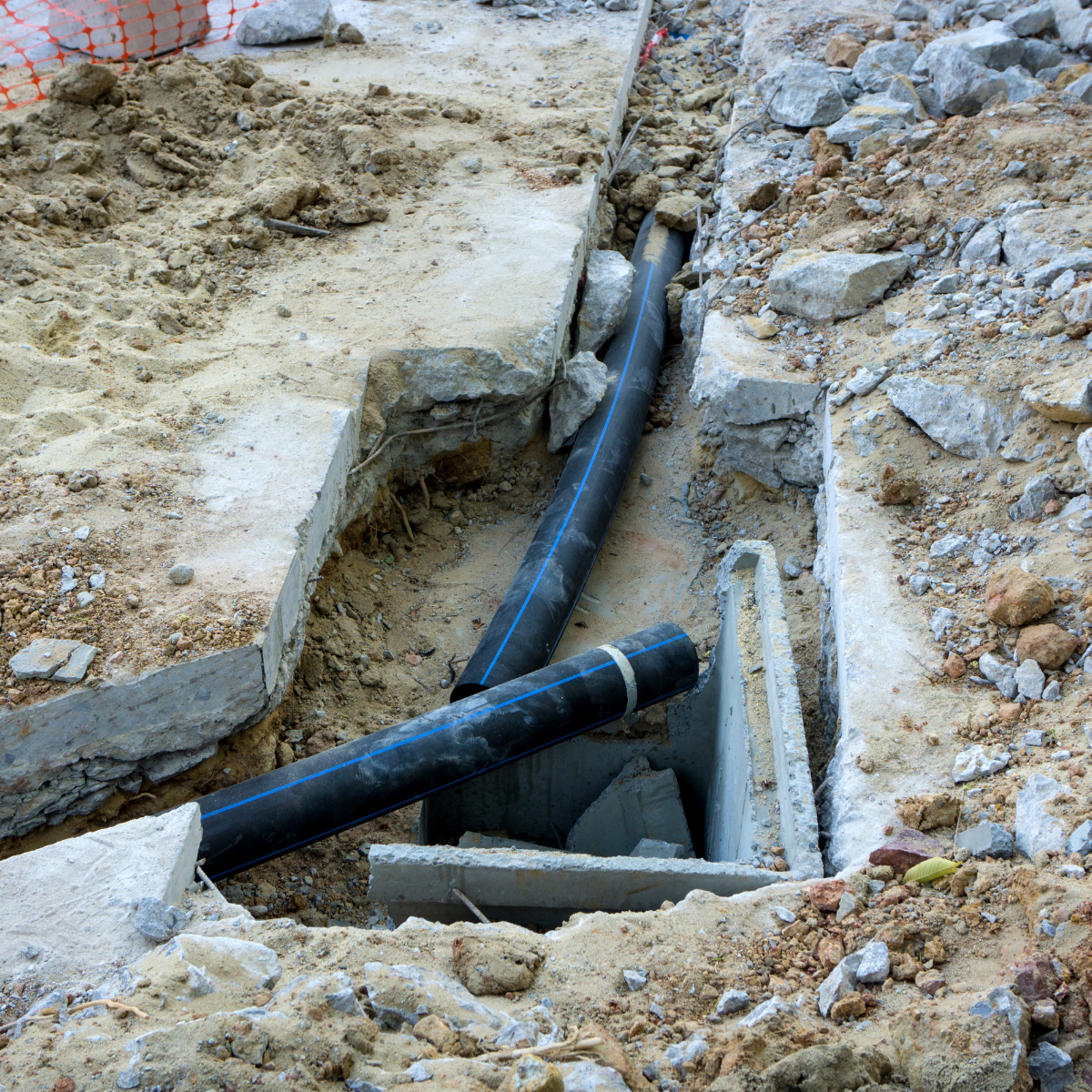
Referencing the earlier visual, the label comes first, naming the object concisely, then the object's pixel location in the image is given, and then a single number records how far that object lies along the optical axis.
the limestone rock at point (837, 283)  4.92
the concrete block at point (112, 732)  3.22
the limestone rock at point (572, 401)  5.48
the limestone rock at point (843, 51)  7.59
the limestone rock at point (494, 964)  2.39
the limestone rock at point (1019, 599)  3.17
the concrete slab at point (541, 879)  2.95
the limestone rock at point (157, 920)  2.55
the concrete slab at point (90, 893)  2.47
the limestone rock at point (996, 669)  3.12
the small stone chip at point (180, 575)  3.60
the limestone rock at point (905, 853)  2.67
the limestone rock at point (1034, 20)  7.37
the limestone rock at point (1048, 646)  3.04
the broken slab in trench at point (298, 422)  3.36
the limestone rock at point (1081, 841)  2.42
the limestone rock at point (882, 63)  7.12
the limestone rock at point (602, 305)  5.95
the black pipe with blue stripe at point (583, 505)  4.28
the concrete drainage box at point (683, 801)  2.98
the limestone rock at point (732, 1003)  2.30
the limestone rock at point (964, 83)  6.42
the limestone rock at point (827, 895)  2.59
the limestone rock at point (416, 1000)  2.22
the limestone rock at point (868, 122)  6.24
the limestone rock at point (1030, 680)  3.02
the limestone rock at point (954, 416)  3.92
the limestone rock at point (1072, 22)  7.12
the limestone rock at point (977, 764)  2.86
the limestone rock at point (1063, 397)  3.58
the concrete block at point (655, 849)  3.70
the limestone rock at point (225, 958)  2.32
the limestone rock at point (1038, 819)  2.50
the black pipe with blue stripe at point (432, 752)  3.34
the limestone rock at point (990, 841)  2.59
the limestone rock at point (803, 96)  6.83
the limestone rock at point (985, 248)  4.73
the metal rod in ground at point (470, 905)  2.97
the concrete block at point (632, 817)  4.10
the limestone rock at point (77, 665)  3.24
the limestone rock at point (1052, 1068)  2.04
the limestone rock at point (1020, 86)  6.28
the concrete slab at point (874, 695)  2.95
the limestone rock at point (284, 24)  8.56
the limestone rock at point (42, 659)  3.23
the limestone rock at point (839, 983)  2.29
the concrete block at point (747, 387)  4.68
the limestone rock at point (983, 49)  6.84
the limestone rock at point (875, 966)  2.32
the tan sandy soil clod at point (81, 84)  6.45
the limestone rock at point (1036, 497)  3.57
